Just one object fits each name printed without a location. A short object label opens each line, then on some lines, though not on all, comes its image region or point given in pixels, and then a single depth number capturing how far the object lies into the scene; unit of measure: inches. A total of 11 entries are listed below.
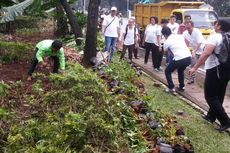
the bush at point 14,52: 242.0
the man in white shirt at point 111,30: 288.6
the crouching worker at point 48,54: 184.8
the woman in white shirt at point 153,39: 309.3
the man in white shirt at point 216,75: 162.2
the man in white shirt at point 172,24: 325.0
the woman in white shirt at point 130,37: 315.0
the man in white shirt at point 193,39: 250.5
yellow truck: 385.9
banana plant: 271.1
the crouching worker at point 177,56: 229.1
